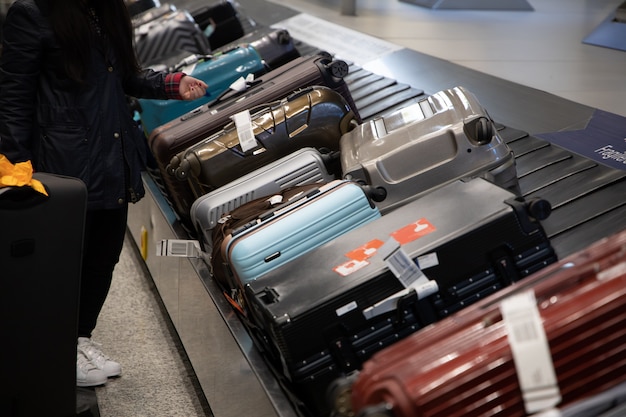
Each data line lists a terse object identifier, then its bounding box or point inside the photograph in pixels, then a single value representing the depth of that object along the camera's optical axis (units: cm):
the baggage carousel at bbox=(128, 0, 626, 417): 283
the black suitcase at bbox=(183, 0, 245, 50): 609
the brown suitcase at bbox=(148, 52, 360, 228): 376
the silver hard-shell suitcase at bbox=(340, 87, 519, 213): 294
